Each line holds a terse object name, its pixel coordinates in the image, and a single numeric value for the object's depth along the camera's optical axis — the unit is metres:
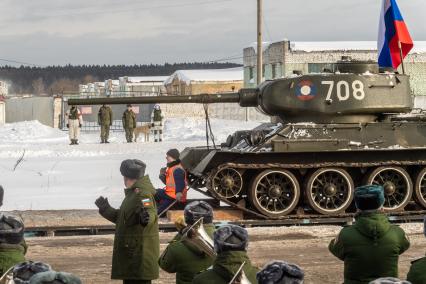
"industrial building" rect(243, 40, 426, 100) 50.69
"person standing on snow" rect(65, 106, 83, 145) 32.50
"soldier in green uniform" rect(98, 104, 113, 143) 33.00
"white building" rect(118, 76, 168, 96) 90.56
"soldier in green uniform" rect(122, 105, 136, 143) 33.44
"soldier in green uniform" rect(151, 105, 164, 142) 34.84
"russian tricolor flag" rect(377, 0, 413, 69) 21.56
